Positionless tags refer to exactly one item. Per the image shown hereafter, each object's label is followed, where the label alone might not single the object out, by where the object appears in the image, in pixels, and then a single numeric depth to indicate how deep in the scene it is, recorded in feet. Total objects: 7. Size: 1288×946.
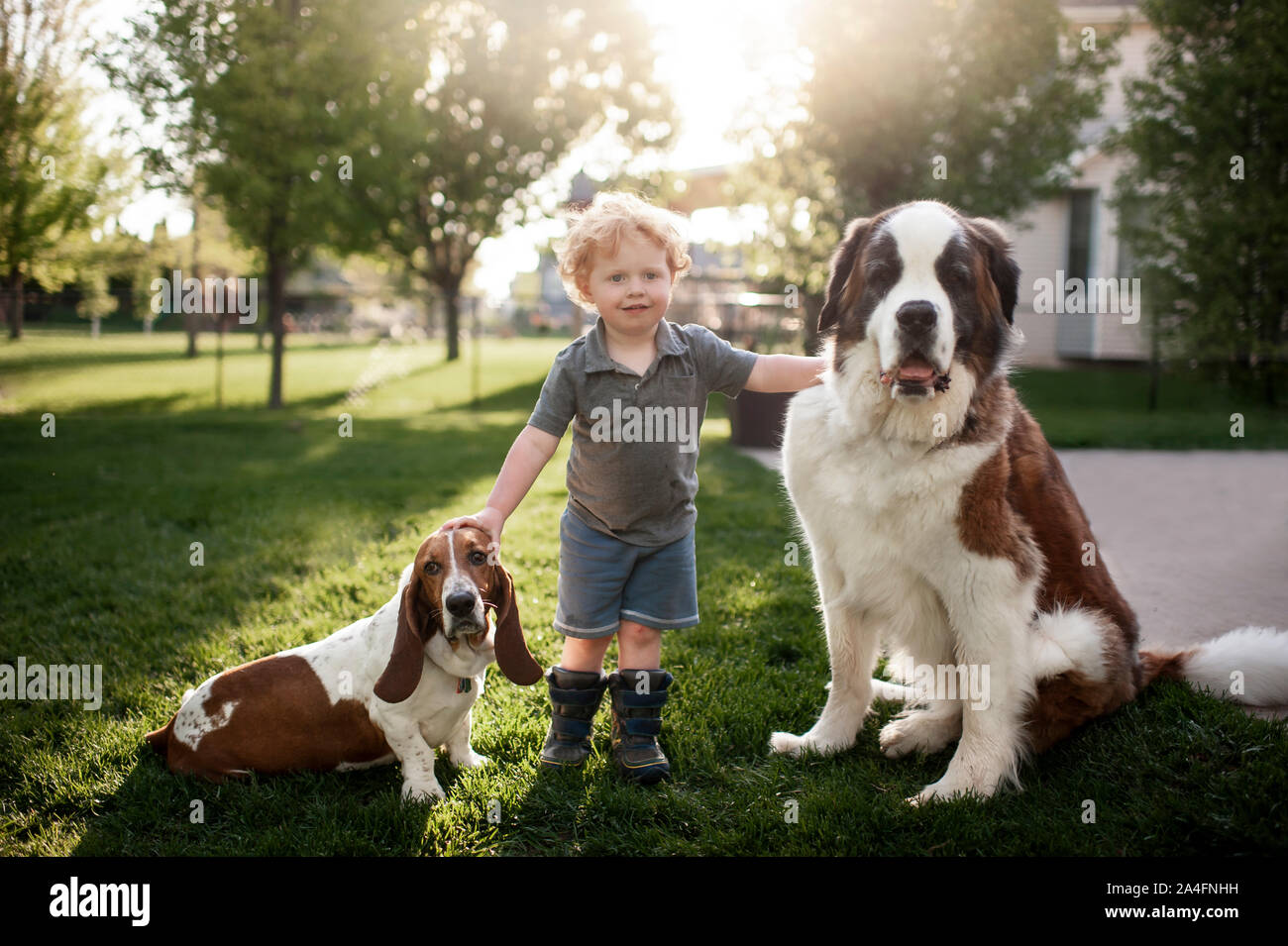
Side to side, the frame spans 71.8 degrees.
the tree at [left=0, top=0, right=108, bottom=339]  43.04
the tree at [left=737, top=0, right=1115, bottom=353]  43.19
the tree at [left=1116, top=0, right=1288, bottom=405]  35.65
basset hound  9.61
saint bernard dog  8.88
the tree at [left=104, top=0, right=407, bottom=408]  41.88
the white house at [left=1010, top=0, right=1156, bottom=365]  61.52
